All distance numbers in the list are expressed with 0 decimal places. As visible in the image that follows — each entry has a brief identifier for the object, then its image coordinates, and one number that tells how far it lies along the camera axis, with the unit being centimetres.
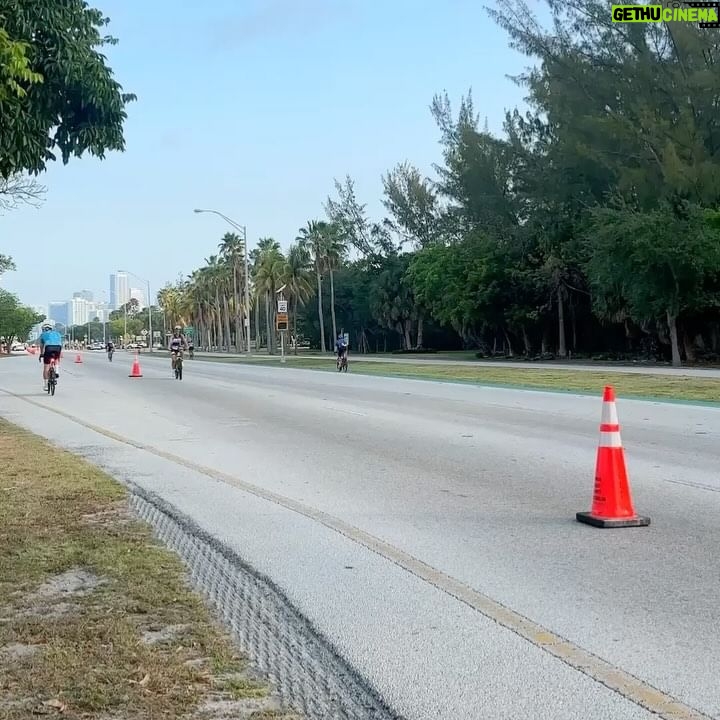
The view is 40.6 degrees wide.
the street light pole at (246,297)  6318
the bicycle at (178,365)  3494
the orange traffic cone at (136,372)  3722
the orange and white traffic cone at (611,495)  798
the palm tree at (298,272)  9606
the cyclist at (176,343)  3520
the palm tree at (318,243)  9125
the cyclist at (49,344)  2533
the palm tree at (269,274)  10100
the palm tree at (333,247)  9112
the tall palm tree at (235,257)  11188
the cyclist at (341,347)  3972
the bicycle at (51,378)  2618
